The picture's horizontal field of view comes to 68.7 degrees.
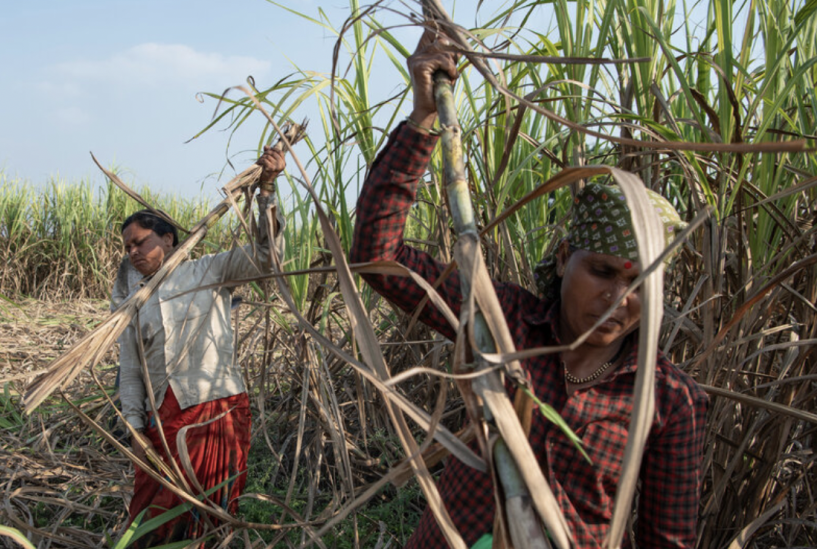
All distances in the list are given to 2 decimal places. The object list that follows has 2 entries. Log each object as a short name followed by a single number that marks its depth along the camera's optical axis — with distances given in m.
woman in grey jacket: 2.00
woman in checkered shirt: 0.84
